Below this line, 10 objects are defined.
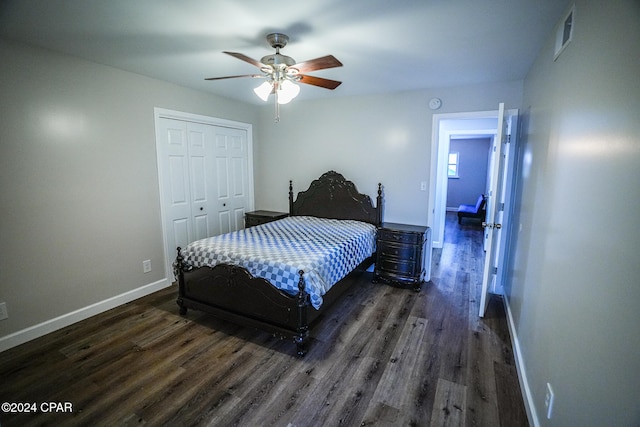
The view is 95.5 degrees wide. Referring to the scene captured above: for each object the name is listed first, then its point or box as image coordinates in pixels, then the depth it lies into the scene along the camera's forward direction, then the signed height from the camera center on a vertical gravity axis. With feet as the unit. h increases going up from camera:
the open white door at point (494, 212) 8.84 -1.07
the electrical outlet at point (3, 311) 7.74 -3.70
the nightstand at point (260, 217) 14.60 -2.11
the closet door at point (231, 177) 13.97 -0.11
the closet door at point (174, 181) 11.39 -0.29
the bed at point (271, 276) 7.59 -2.88
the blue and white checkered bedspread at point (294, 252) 7.73 -2.32
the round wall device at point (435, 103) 11.79 +3.01
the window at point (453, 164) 31.14 +1.50
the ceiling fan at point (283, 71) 6.78 +2.60
